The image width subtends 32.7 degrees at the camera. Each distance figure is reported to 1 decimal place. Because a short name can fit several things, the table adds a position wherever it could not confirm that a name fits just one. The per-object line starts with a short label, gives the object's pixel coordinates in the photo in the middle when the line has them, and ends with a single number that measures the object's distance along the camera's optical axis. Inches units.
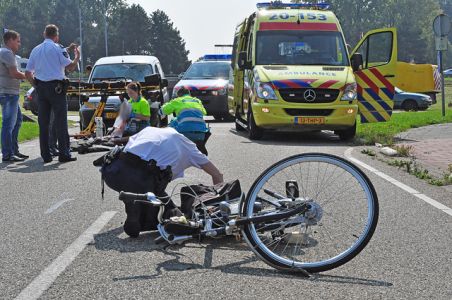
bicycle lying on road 207.5
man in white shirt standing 470.6
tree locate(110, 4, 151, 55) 5083.7
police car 916.6
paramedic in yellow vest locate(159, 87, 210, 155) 374.9
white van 721.6
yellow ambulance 606.2
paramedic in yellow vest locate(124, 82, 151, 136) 514.6
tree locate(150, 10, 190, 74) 4995.1
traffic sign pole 840.3
